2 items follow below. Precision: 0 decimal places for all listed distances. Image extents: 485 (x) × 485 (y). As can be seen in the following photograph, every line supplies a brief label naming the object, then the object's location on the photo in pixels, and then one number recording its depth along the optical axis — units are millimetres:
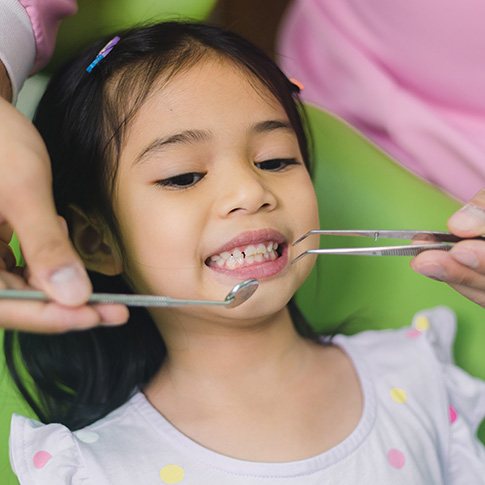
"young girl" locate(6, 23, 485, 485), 851
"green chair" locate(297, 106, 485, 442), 1136
